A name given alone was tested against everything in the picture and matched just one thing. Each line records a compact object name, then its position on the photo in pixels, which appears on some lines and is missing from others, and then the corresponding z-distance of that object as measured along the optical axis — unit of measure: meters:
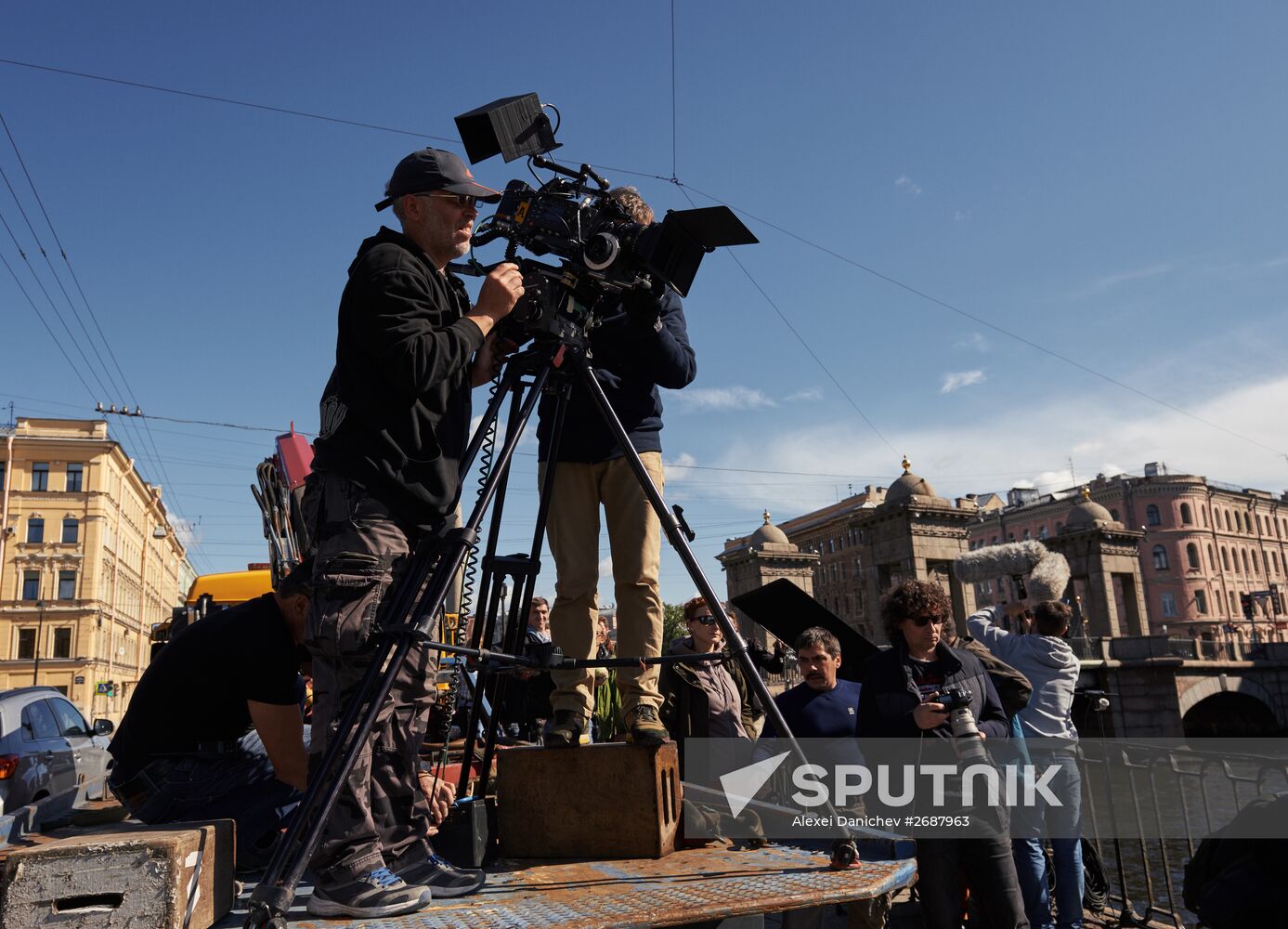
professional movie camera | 2.92
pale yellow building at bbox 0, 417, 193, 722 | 54.78
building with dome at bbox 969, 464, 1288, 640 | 76.12
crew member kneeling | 3.24
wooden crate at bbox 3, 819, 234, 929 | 1.70
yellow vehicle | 12.59
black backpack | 3.23
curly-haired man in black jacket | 4.12
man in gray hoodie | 5.10
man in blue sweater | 5.34
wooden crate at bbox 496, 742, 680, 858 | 2.58
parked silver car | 8.66
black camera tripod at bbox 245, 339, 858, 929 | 1.92
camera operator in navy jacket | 3.27
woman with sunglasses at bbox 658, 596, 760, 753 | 5.27
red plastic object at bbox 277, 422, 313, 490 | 10.47
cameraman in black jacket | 2.33
